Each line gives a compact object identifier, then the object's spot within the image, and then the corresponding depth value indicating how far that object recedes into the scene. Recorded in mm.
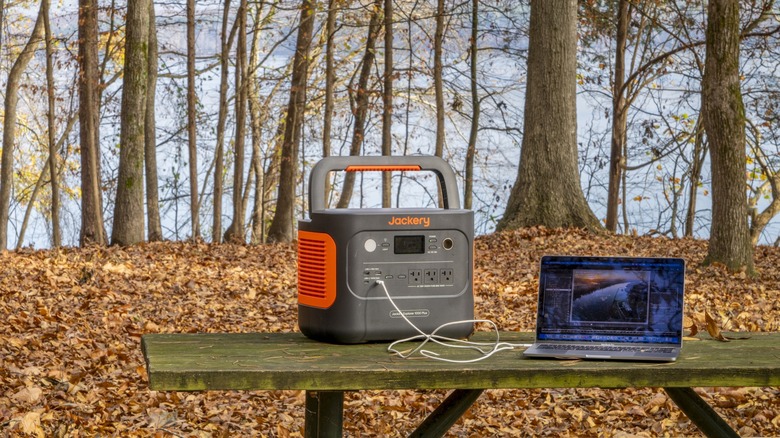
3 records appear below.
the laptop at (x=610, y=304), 3029
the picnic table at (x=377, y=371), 2621
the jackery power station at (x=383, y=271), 3051
